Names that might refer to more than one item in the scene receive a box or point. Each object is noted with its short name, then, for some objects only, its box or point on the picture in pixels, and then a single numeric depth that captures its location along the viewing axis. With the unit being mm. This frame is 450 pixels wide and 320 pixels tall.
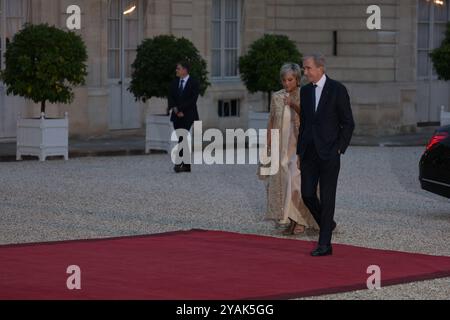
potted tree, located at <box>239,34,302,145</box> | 30062
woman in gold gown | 16047
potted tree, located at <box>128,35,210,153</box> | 27484
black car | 17312
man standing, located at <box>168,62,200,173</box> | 23859
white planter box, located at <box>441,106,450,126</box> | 31406
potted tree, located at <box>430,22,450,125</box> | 31516
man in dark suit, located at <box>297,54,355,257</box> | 14320
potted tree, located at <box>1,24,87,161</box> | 25406
